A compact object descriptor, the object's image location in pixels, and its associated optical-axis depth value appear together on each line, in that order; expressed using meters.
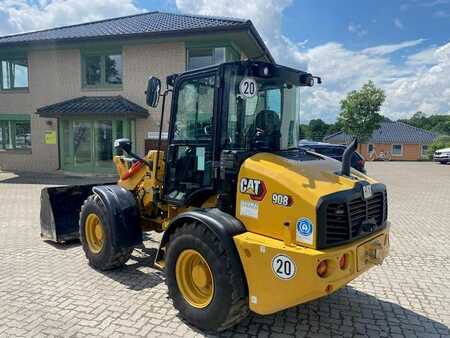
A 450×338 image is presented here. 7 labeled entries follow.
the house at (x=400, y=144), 53.41
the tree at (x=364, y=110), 41.22
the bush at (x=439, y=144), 39.98
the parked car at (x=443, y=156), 30.84
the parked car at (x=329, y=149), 14.03
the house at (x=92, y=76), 14.34
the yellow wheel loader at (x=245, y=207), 2.96
